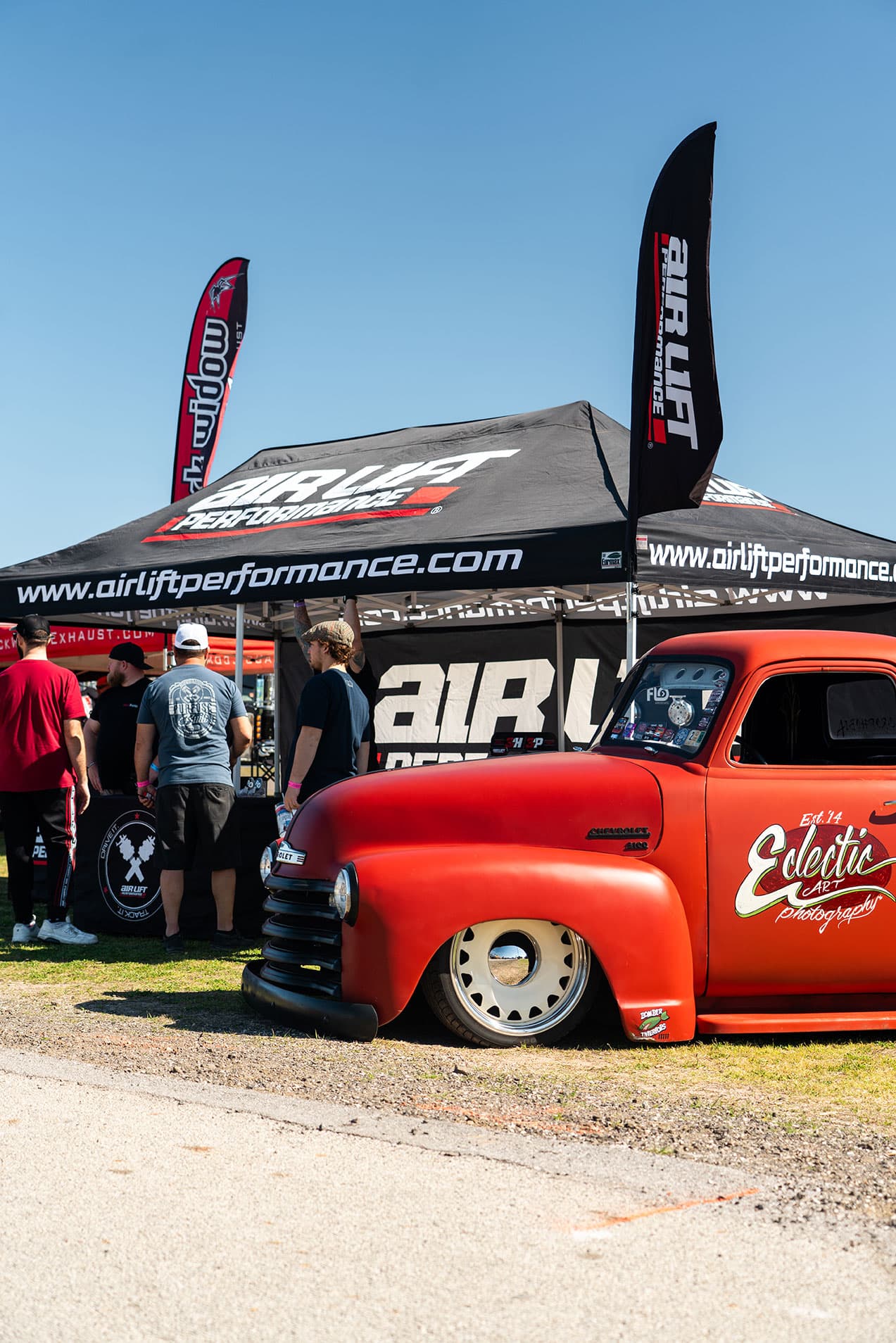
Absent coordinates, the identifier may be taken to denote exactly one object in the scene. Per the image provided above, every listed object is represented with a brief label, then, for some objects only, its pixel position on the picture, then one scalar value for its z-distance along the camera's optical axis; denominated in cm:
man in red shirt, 857
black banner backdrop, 1411
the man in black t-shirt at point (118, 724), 980
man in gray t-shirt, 817
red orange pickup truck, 551
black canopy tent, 931
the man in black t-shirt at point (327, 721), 761
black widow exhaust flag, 1748
